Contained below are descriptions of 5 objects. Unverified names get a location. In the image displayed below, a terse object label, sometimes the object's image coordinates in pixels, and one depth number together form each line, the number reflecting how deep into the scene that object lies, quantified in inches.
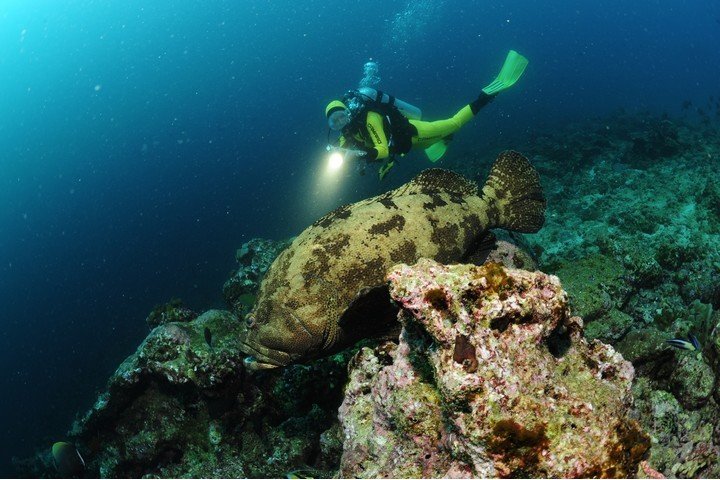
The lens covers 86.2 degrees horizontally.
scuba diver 310.9
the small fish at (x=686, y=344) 164.4
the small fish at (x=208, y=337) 238.1
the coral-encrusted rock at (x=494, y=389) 75.7
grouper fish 160.2
